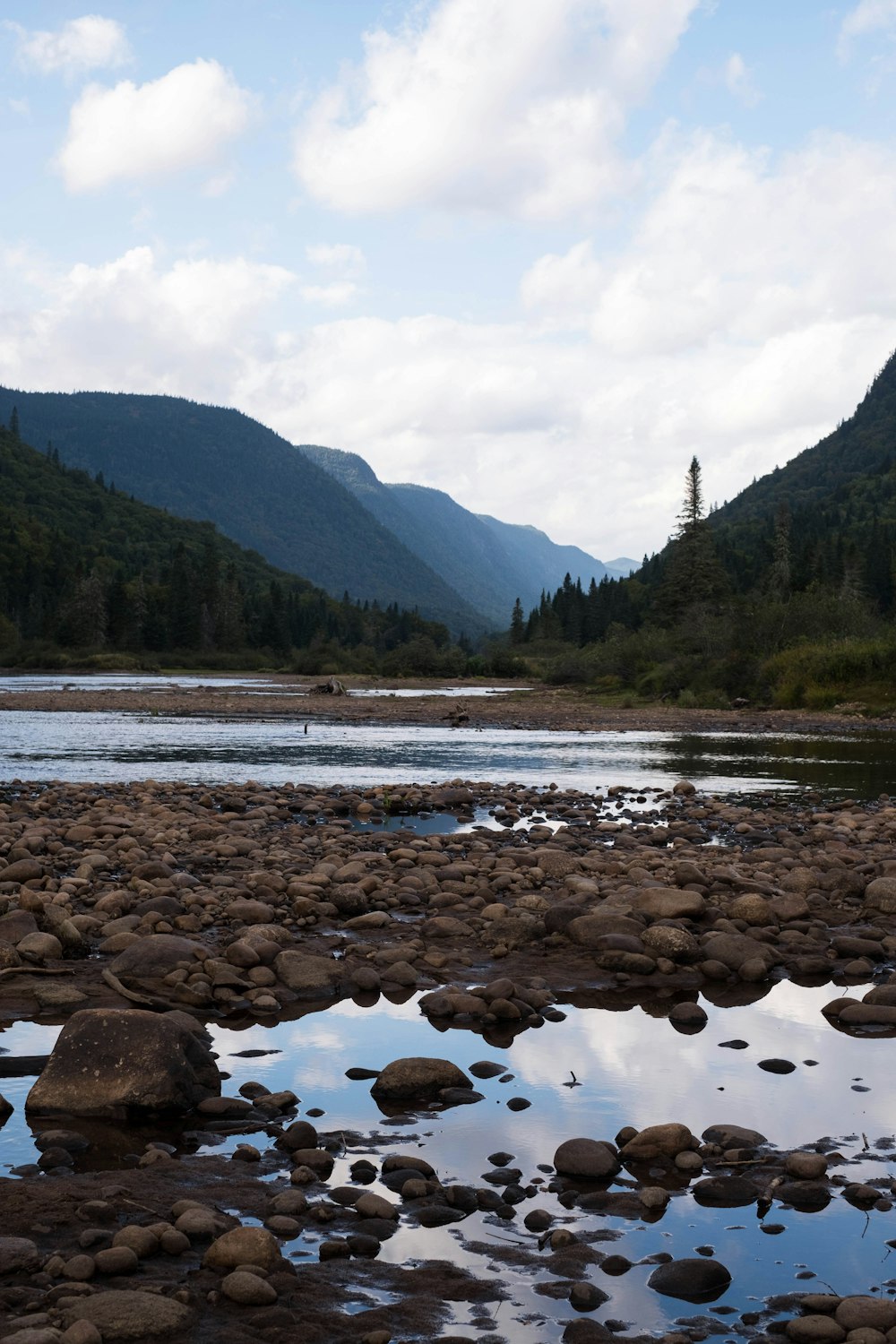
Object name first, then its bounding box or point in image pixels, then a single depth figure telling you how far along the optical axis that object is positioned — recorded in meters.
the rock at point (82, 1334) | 3.78
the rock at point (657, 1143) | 5.66
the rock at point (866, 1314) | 4.04
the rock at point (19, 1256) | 4.34
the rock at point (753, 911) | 10.50
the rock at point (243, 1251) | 4.45
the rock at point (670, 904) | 10.34
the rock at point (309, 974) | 8.54
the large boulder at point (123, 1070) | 6.08
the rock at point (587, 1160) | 5.44
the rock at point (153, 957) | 8.53
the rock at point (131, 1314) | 3.93
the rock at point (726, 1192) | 5.22
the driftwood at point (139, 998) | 7.74
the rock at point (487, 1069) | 6.89
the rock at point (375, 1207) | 4.94
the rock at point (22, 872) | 11.36
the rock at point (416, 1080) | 6.55
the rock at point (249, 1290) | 4.20
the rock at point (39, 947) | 8.84
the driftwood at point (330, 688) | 66.94
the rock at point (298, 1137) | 5.70
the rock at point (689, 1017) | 8.06
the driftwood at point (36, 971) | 8.45
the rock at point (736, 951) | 9.34
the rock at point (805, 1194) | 5.20
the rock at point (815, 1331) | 4.00
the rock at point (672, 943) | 9.43
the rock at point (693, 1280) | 4.40
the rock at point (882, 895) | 11.09
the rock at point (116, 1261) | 4.36
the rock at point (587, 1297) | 4.29
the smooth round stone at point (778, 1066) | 7.08
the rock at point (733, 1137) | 5.77
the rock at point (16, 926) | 9.22
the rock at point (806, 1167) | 5.42
